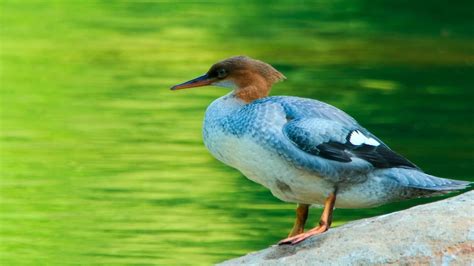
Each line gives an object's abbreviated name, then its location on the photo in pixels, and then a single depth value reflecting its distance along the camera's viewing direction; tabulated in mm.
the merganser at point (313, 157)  13945
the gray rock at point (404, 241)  12969
